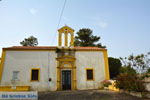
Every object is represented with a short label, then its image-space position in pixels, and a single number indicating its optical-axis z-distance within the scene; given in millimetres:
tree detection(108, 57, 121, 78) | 24838
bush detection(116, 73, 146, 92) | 9719
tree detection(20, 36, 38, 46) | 35656
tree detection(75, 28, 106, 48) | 37000
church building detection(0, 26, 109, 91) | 14784
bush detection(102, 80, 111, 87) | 14635
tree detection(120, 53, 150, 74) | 10266
